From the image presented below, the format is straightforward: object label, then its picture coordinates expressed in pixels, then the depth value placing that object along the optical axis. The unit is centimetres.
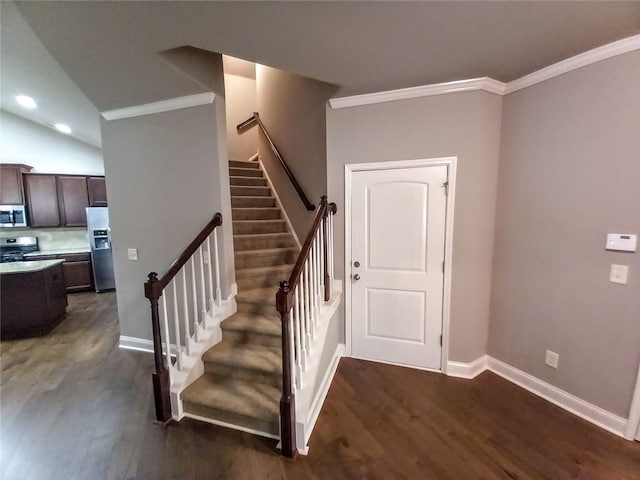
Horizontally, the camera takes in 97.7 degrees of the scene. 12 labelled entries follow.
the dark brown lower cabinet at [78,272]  525
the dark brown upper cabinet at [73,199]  528
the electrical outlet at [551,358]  216
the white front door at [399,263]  250
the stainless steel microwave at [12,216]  488
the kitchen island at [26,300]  342
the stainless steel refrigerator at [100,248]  522
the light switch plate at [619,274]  181
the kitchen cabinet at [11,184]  486
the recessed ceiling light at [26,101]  392
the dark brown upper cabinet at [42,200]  506
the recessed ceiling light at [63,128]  488
